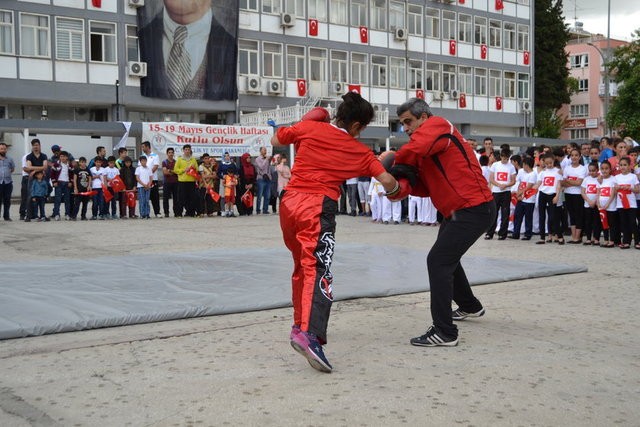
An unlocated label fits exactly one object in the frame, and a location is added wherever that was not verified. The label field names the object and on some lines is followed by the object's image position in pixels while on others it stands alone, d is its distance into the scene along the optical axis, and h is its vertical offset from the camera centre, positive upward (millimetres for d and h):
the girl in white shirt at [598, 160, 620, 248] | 13278 -497
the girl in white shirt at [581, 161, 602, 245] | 13594 -509
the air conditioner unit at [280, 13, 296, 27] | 40781 +8155
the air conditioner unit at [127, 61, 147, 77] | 35906 +4994
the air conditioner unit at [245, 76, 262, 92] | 39562 +4698
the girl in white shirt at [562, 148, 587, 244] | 14047 -326
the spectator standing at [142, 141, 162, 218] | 20219 +195
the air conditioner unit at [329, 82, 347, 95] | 42812 +4814
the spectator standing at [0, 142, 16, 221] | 18234 -11
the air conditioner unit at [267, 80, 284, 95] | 40281 +4612
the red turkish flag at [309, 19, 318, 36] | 42375 +8052
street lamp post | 49712 +6080
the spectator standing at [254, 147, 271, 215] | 22109 -60
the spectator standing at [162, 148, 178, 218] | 20797 -120
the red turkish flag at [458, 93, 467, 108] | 49694 +4732
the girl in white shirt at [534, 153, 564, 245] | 14031 -379
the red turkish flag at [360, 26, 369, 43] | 44662 +8083
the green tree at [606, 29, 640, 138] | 46906 +4996
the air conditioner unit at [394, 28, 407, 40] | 45719 +8284
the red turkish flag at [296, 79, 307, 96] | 42062 +4821
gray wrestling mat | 6438 -1085
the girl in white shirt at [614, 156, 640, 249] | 13086 -406
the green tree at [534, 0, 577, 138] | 59969 +8381
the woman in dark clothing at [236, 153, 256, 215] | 21734 -85
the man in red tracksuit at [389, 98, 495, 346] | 5562 -98
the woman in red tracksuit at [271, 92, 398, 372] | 5086 -66
